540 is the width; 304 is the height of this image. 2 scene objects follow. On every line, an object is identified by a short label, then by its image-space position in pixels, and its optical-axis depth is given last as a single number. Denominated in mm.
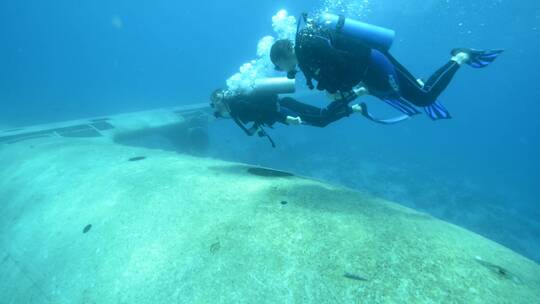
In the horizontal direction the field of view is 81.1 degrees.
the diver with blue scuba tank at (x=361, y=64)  4641
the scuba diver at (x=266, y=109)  5477
